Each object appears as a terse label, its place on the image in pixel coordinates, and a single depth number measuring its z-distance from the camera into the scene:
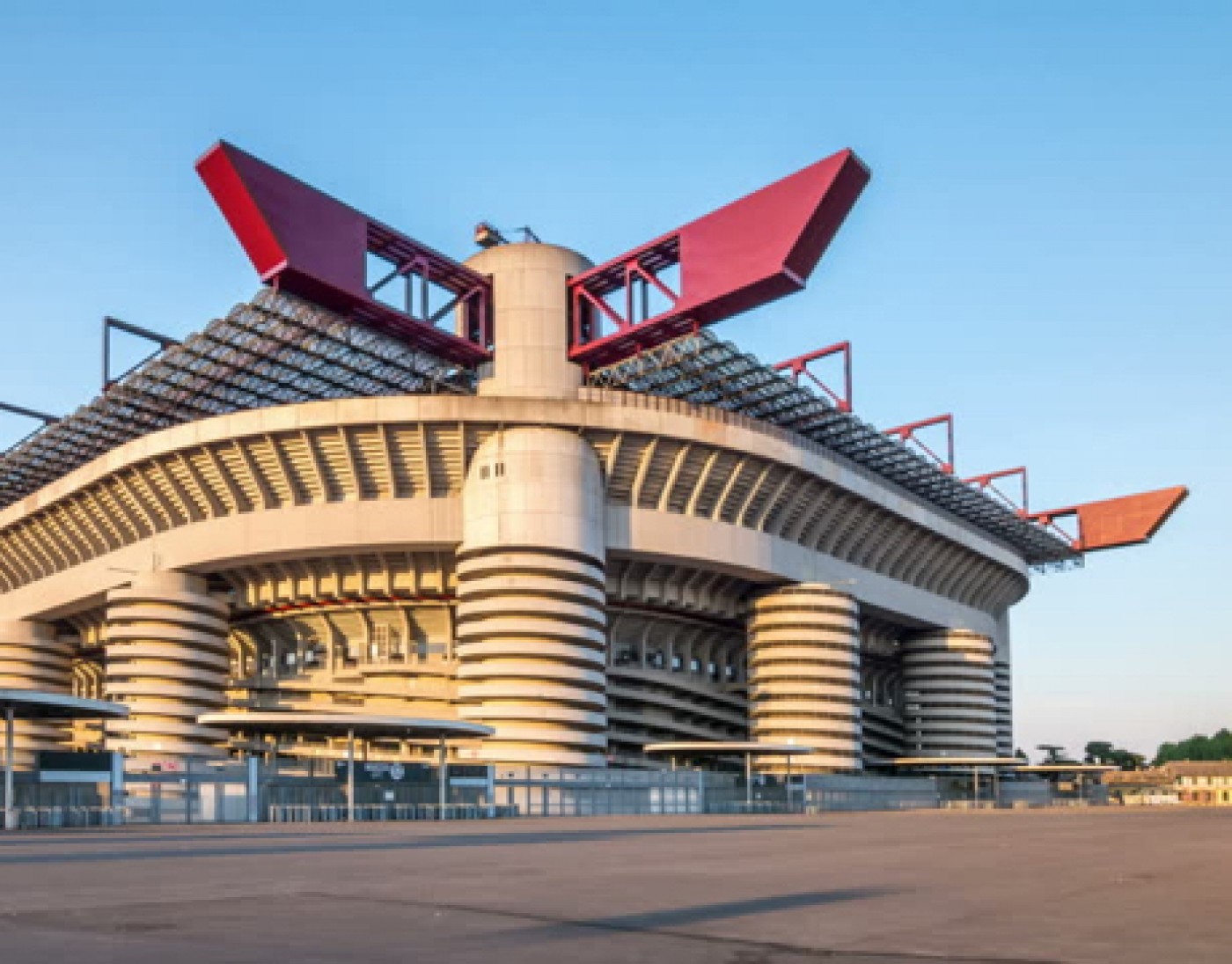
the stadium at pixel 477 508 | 64.06
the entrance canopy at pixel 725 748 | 67.44
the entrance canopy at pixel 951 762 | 95.44
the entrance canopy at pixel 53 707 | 42.78
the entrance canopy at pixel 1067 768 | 104.69
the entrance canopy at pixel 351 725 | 50.44
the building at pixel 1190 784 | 165.12
